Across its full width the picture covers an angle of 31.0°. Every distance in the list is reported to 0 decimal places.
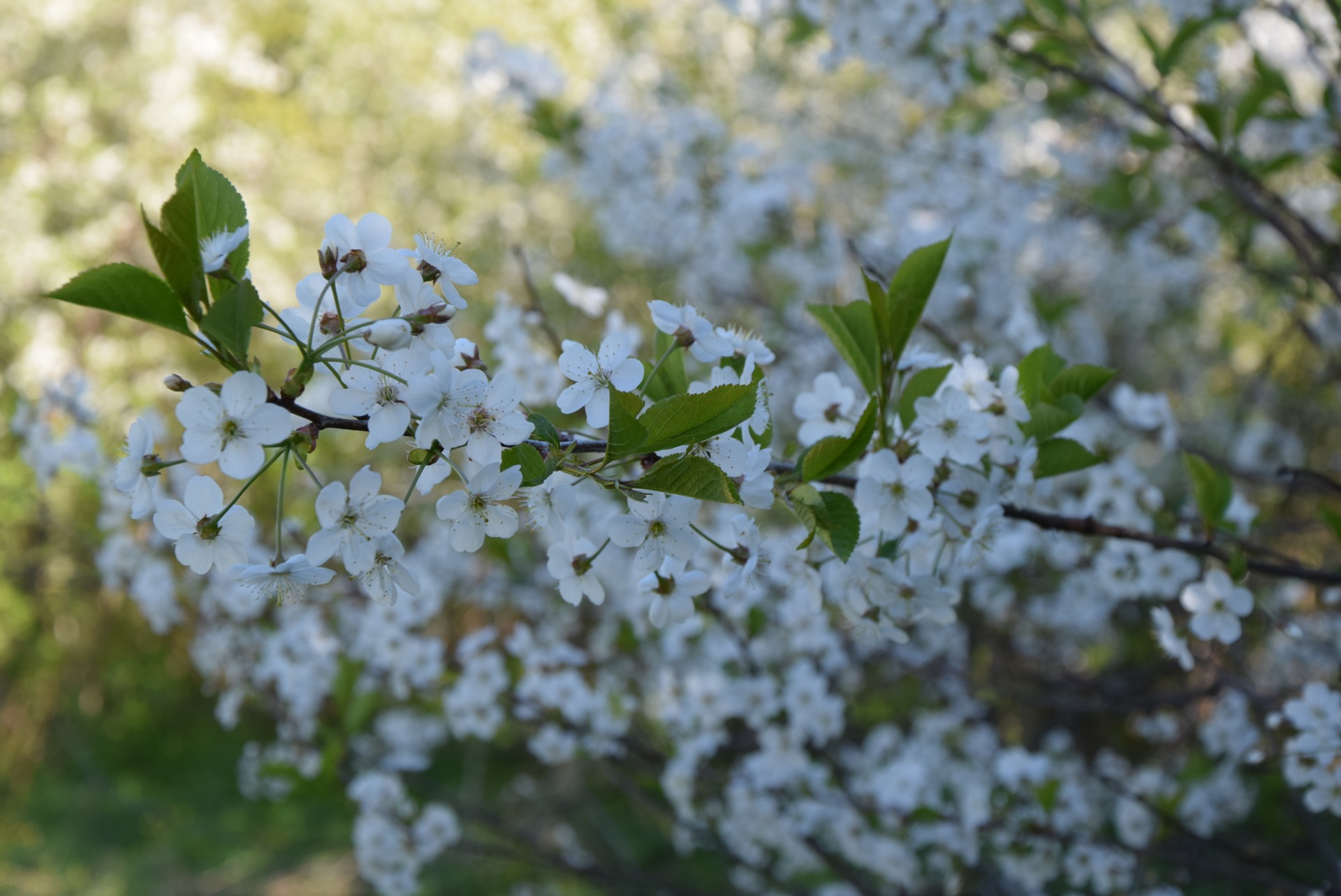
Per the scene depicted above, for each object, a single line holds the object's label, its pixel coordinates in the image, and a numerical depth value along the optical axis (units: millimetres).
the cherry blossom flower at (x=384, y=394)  616
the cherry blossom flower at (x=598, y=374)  648
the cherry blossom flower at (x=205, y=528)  638
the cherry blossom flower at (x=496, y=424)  618
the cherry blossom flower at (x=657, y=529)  642
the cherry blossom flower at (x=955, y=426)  679
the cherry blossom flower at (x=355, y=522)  630
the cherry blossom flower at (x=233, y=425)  602
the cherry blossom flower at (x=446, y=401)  614
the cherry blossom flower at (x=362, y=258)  629
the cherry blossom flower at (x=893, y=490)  669
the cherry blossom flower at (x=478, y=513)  631
